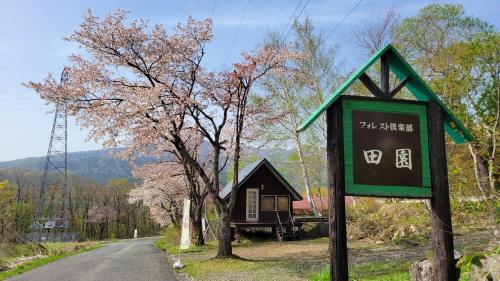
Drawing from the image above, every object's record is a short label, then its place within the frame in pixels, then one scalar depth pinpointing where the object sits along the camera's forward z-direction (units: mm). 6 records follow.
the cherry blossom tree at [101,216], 72350
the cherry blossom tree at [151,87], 14820
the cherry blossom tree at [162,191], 31250
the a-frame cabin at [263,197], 27500
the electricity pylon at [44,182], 41125
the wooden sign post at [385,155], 5379
